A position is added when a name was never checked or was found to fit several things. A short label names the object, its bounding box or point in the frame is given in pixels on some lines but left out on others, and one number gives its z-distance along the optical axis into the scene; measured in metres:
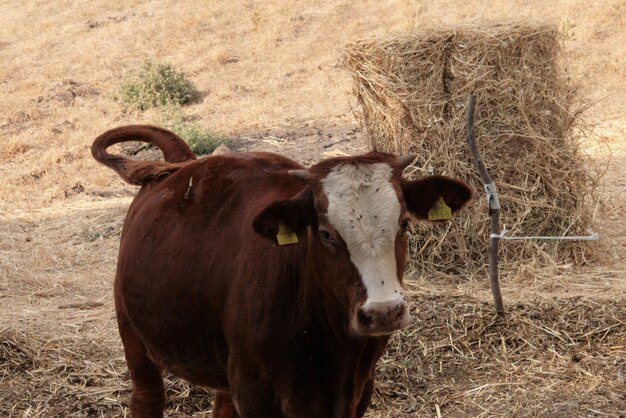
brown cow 6.86
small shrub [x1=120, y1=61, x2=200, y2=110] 34.67
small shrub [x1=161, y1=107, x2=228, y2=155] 27.89
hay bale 16.65
